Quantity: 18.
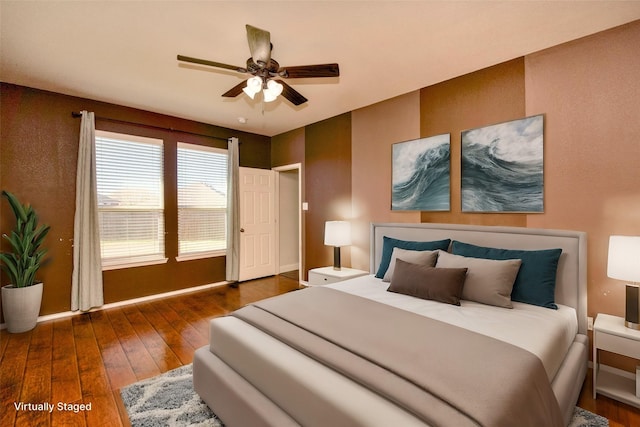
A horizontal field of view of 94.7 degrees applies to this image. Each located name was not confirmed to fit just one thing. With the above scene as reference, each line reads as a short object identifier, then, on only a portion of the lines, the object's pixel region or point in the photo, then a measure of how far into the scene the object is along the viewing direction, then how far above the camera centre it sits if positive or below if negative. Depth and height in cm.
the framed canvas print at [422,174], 320 +44
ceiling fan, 197 +107
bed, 117 -71
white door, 513 -18
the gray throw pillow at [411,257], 272 -43
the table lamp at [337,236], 393 -31
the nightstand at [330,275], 363 -78
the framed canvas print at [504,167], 260 +42
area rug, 179 -127
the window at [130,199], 380 +21
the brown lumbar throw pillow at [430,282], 228 -57
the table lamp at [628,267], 191 -37
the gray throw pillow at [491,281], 221 -54
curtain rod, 358 +124
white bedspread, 166 -71
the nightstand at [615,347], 190 -90
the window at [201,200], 449 +21
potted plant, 303 -60
